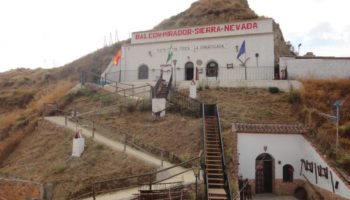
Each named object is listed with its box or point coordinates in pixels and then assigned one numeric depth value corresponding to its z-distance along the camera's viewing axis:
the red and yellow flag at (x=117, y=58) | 36.97
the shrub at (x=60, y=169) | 19.16
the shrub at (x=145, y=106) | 26.06
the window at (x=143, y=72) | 35.91
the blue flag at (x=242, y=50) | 32.20
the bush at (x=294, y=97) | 25.66
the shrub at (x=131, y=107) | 26.39
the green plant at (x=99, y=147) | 20.77
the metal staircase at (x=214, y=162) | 15.72
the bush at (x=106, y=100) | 29.17
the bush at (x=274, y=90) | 27.98
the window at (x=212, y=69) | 33.45
